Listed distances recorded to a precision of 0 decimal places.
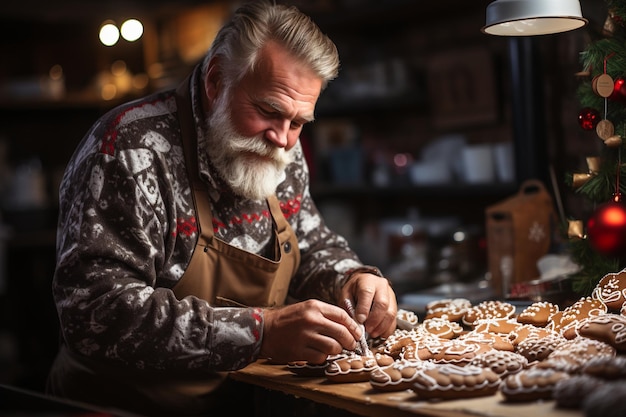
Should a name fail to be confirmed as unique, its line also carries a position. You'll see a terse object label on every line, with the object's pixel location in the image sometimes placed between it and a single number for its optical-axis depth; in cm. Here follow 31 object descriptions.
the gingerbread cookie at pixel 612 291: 225
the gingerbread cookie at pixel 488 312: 241
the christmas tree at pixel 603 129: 242
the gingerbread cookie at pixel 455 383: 174
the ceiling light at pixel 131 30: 489
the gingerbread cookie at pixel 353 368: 197
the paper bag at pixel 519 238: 330
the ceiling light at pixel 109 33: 505
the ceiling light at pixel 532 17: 225
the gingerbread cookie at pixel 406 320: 243
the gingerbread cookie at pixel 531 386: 167
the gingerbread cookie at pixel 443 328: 232
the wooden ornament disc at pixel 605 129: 243
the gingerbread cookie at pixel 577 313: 219
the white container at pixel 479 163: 476
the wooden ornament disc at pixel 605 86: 238
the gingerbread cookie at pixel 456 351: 199
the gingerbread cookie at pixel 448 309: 254
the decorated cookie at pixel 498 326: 226
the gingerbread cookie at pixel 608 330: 190
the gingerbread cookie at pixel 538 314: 232
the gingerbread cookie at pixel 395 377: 185
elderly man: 211
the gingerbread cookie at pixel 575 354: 176
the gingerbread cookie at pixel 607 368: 166
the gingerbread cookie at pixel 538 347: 197
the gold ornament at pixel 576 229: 267
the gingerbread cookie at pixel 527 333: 214
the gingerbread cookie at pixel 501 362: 184
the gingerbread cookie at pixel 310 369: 207
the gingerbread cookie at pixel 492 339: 209
